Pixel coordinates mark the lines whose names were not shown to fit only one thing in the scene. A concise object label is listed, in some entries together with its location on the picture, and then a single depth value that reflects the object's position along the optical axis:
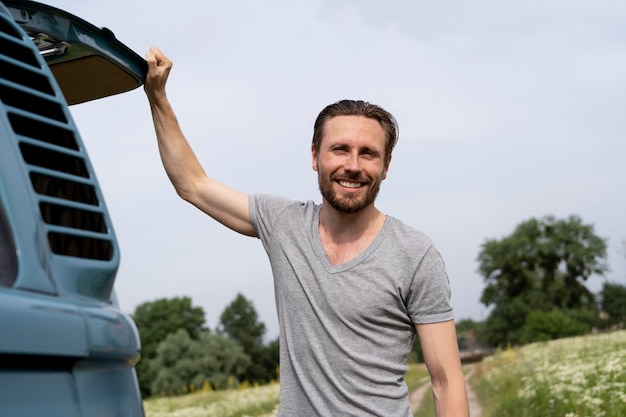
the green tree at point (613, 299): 81.75
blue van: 1.70
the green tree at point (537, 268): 79.25
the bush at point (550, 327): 59.75
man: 3.26
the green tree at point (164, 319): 80.81
